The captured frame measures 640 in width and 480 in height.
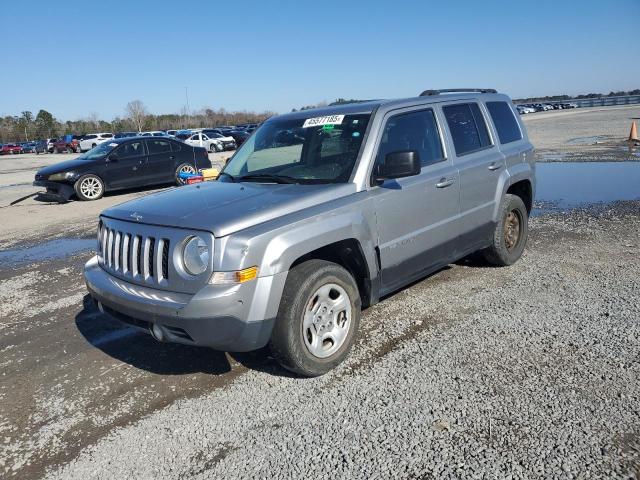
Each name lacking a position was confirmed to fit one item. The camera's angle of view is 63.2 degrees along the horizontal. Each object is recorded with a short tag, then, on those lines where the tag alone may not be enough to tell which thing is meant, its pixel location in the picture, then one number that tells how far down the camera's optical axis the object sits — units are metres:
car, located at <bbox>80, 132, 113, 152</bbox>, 46.43
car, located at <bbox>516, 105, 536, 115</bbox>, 81.41
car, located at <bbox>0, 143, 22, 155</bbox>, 61.50
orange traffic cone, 20.22
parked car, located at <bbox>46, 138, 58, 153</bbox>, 54.79
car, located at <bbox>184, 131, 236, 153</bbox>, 34.28
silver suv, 3.27
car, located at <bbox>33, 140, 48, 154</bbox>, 56.32
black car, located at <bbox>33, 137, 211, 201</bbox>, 13.68
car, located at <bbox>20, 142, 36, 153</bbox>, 63.45
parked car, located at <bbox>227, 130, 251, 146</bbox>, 37.82
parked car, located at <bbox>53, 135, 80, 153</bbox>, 49.28
